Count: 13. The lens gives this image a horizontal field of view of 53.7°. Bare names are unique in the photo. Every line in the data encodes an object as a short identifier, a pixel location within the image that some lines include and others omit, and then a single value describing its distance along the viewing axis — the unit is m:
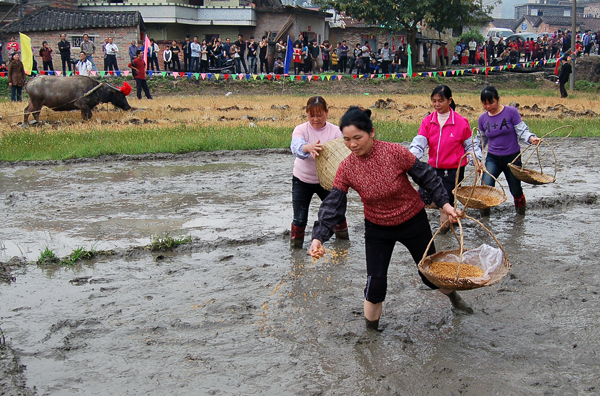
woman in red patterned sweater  3.68
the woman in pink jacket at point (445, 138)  5.79
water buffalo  16.20
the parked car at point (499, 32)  50.34
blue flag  24.50
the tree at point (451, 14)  28.95
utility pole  24.66
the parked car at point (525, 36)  40.54
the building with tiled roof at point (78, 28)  27.97
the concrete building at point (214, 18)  31.77
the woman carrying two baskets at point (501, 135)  6.49
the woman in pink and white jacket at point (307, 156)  5.34
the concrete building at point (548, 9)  77.81
